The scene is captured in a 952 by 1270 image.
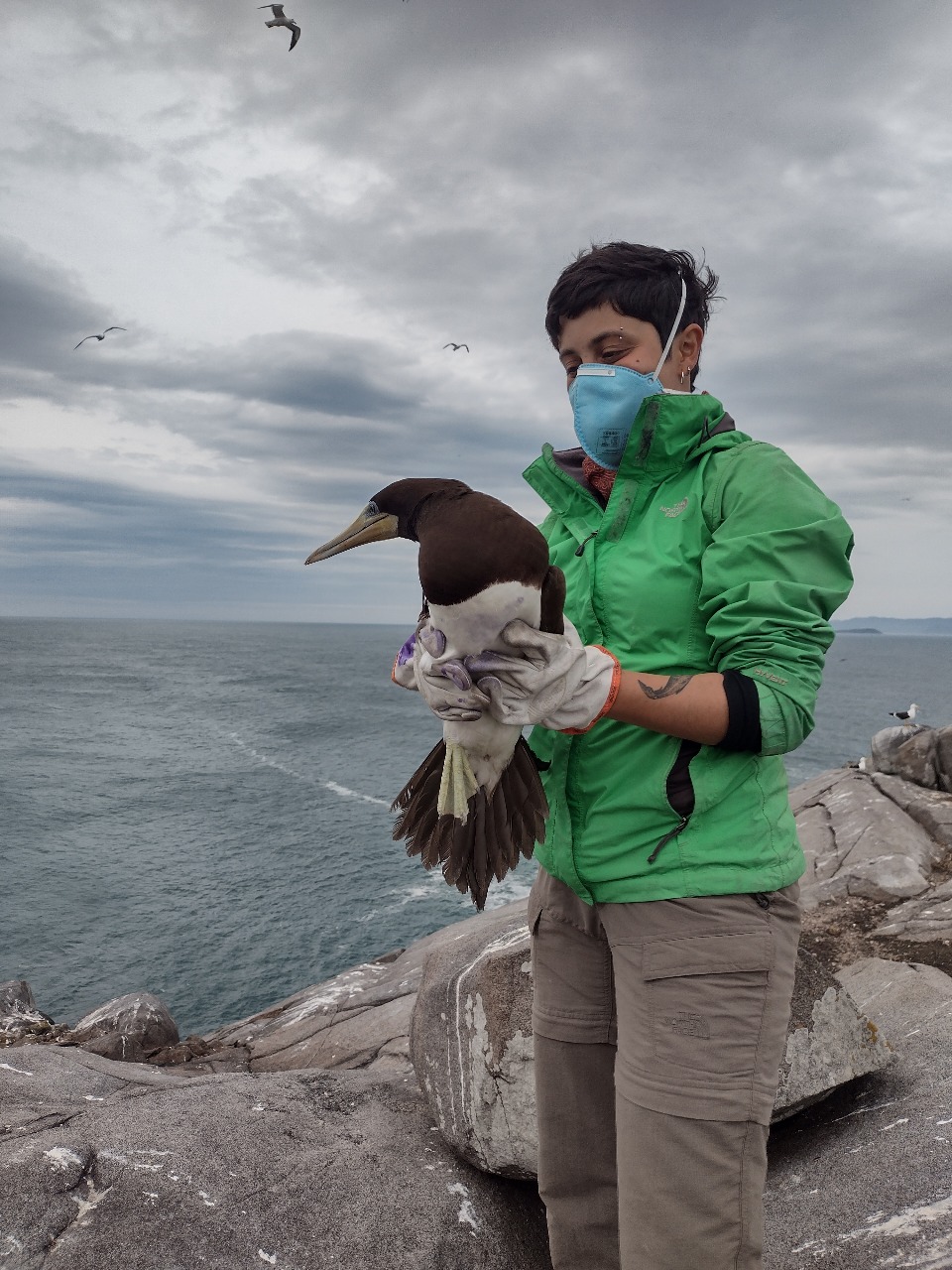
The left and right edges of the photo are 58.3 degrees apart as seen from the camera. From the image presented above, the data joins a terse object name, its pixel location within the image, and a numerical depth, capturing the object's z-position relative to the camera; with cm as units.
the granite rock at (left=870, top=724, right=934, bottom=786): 1548
